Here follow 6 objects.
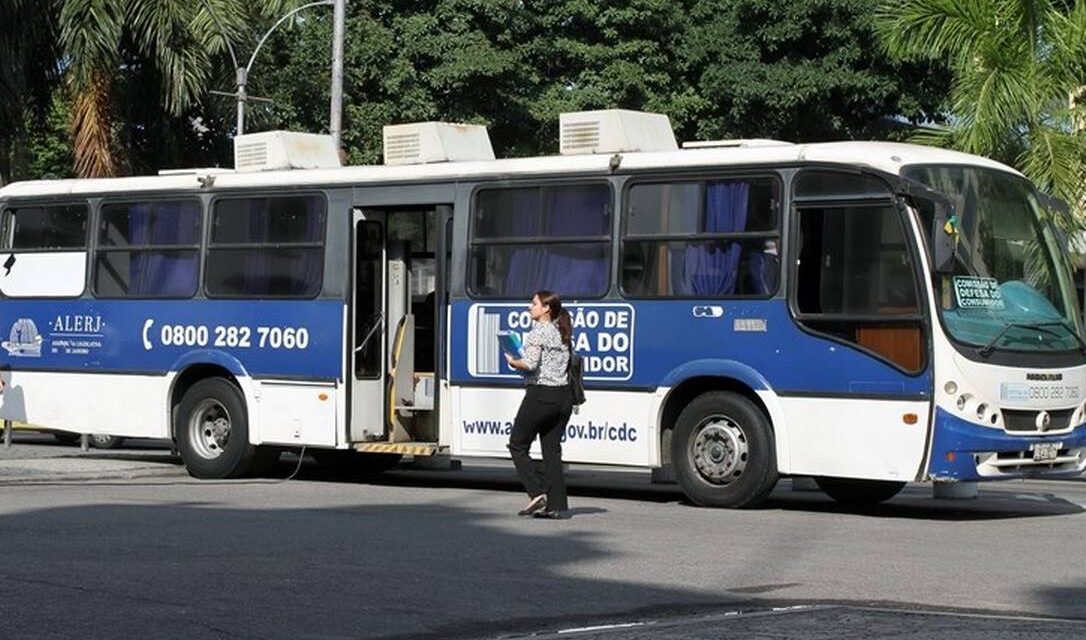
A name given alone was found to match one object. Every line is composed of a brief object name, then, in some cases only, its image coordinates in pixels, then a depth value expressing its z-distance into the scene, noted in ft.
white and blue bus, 52.80
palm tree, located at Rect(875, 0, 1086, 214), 81.94
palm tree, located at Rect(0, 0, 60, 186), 107.14
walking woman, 51.13
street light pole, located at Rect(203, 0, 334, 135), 113.39
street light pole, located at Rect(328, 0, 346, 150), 111.34
